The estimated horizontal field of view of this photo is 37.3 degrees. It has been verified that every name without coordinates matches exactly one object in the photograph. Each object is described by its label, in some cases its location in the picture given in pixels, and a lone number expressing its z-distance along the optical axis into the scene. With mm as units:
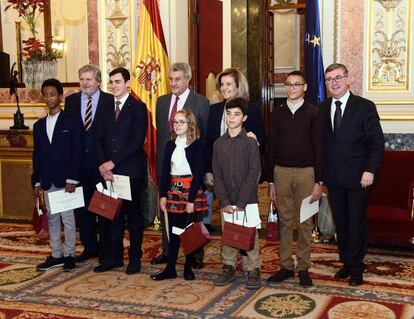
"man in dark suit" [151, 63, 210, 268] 4840
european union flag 5906
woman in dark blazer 4535
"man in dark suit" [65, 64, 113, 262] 5055
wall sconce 7934
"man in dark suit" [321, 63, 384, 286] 4359
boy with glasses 4344
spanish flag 6269
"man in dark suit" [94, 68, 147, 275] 4770
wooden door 7066
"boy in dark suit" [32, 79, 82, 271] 4902
